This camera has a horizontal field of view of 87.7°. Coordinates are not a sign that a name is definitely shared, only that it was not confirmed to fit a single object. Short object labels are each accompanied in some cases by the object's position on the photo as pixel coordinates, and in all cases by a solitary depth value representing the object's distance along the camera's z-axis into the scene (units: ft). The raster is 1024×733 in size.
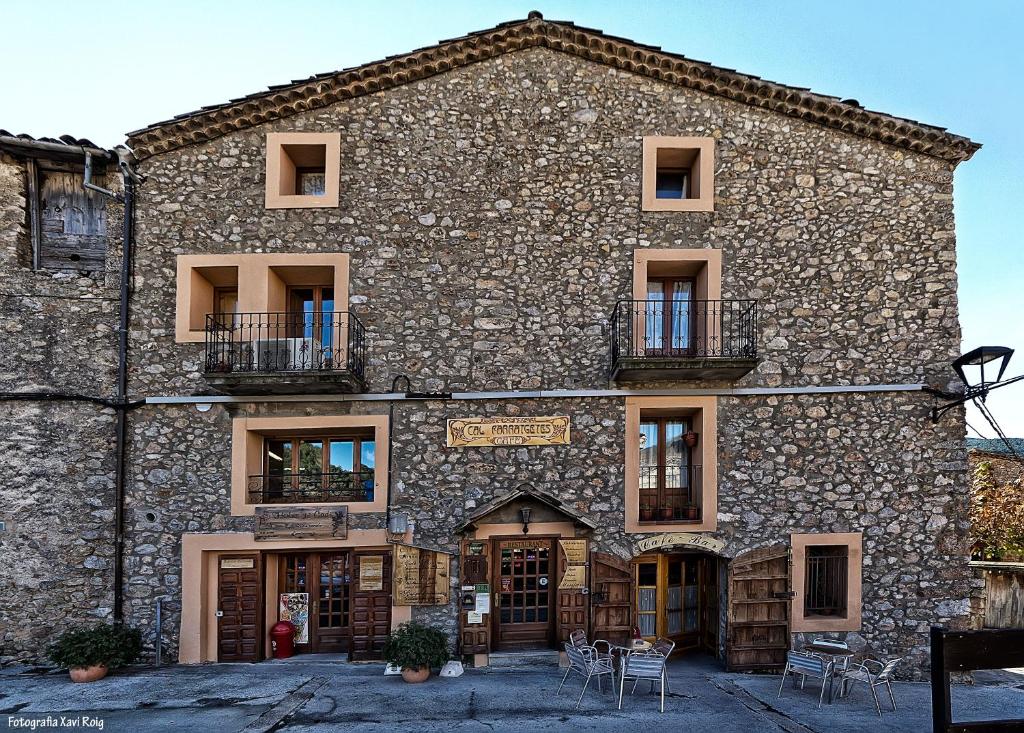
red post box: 29.96
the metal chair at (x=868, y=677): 24.21
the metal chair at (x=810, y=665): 24.67
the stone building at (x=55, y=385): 28.73
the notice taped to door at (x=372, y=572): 29.86
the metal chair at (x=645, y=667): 23.53
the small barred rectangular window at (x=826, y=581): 29.89
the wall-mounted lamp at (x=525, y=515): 29.35
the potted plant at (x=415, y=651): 26.48
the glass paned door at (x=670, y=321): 31.24
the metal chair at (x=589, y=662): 24.26
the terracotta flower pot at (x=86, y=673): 26.32
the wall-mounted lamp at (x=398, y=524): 29.04
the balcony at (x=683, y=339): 28.27
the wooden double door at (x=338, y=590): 29.89
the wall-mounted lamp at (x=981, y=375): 27.73
